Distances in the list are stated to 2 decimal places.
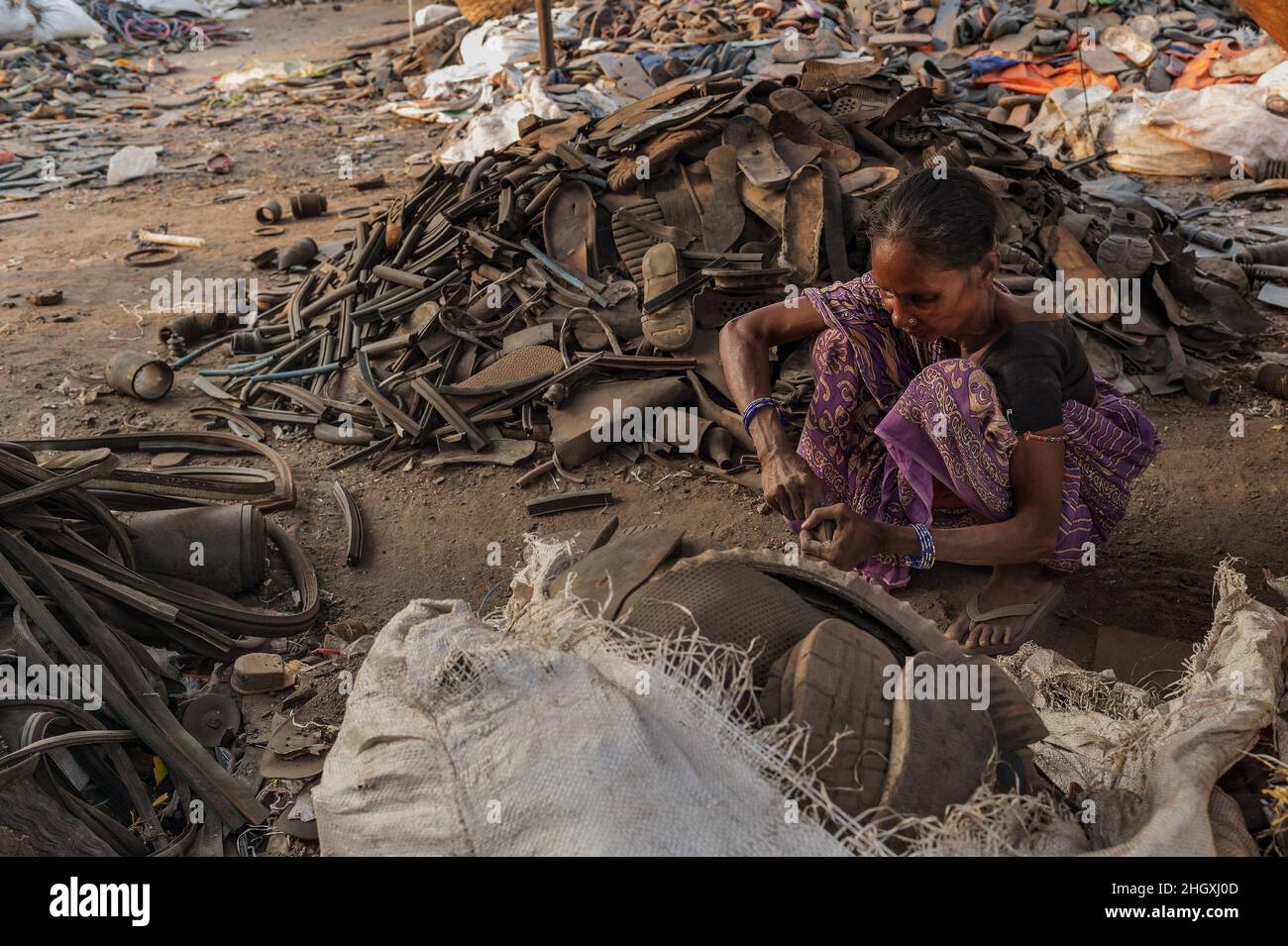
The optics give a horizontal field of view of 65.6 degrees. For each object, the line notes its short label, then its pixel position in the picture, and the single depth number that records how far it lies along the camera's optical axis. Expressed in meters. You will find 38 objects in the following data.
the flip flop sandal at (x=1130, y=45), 8.92
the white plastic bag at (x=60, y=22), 13.23
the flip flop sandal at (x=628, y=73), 8.24
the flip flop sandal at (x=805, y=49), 8.48
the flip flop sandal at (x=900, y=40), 9.72
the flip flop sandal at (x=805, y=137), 4.69
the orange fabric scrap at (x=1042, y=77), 8.78
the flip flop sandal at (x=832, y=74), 5.21
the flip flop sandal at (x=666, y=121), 4.92
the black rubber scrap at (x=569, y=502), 3.86
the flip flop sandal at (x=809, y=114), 4.86
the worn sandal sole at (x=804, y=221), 4.29
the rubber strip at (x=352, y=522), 3.67
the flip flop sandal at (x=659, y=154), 4.79
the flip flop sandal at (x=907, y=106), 4.91
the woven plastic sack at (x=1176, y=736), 1.58
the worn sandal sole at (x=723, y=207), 4.50
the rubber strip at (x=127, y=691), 2.45
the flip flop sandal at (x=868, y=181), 4.45
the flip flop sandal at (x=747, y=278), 4.15
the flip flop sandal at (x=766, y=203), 4.42
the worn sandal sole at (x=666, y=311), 4.23
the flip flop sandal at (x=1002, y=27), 9.68
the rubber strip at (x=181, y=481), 3.59
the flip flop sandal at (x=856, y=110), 4.95
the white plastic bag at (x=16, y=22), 12.75
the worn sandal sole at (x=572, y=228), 4.79
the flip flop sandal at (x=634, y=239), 4.68
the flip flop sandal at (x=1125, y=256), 4.86
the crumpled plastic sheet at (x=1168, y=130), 7.23
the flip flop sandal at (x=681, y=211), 4.67
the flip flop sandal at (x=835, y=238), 4.24
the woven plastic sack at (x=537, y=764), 1.44
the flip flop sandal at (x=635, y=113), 5.29
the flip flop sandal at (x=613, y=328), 4.49
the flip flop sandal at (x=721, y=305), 4.26
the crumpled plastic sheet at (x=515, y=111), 8.07
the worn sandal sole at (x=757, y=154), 4.40
